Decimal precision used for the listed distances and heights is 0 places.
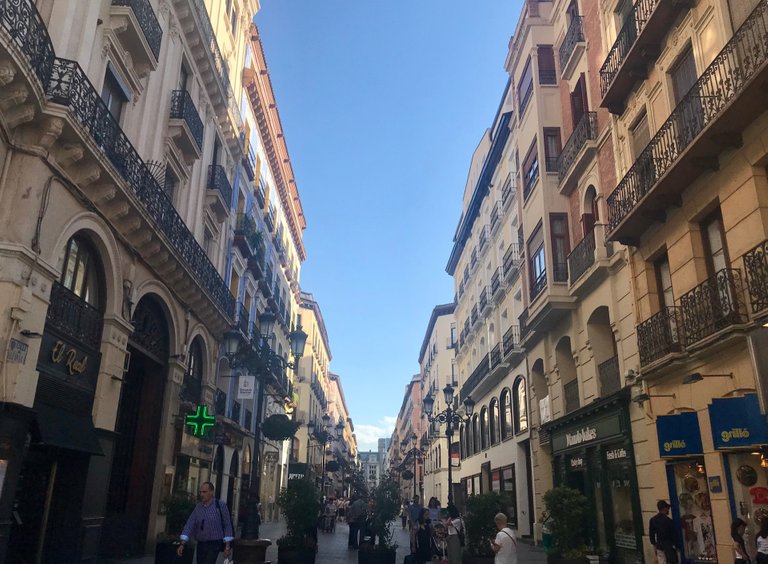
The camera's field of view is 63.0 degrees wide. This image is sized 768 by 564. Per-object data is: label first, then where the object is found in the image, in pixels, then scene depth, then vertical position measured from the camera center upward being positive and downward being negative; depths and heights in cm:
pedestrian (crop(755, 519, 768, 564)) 848 -55
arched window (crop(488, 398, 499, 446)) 2995 +362
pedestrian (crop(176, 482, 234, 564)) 880 -45
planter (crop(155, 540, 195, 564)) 1080 -100
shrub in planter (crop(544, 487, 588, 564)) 1176 -48
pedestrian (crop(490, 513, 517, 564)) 875 -66
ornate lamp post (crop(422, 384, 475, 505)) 2264 +310
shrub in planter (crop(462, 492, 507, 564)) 1371 -57
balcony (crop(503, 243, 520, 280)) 2489 +920
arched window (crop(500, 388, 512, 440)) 2705 +352
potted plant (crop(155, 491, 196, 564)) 1160 -35
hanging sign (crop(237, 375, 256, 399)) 1993 +323
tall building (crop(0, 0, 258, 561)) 965 +449
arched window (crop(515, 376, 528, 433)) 2447 +347
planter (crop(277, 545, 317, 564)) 1217 -110
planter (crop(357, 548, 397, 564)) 1253 -114
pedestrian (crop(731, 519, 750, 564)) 912 -56
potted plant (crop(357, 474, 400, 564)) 1257 -50
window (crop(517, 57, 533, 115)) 2303 +1474
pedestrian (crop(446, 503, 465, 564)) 1313 -88
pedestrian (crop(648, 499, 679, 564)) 1087 -60
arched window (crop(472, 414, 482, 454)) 3522 +343
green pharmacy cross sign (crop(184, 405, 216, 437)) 1720 +193
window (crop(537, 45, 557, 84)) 2178 +1438
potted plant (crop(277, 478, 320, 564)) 1228 -50
